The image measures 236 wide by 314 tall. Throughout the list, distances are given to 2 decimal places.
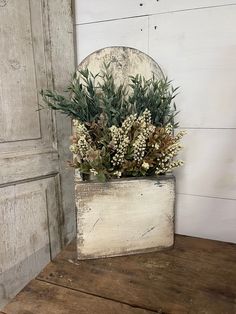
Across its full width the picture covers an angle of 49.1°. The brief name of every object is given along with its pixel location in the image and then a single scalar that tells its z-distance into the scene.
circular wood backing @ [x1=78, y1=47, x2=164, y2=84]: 0.76
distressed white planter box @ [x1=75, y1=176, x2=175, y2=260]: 0.66
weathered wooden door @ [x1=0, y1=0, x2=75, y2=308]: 0.74
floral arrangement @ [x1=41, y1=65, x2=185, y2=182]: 0.62
